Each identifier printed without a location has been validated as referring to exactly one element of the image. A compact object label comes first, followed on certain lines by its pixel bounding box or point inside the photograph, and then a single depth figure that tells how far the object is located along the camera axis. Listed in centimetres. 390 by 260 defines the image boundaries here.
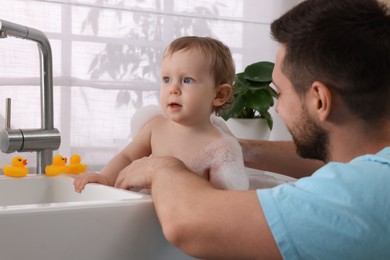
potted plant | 182
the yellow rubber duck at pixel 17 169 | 131
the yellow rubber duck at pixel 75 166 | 134
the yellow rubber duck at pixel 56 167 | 133
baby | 115
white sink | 74
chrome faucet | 131
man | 75
